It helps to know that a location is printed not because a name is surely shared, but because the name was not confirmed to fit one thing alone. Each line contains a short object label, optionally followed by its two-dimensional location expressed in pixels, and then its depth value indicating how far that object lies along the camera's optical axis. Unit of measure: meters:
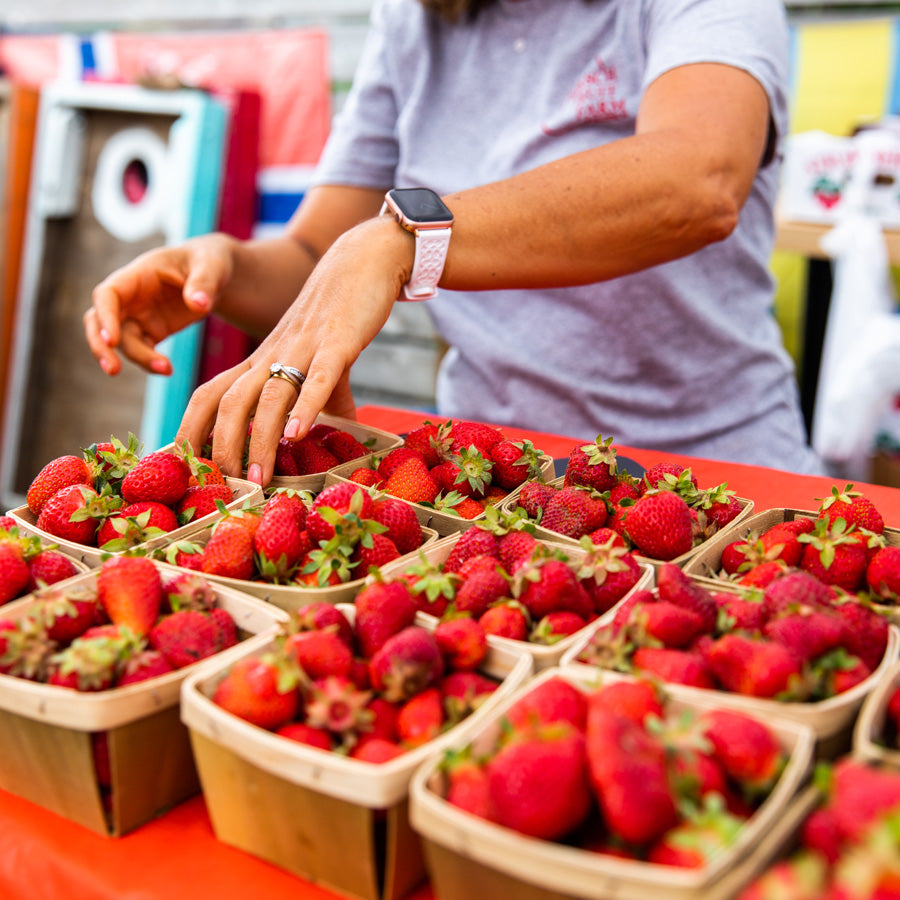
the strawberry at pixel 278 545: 0.99
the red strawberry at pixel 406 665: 0.74
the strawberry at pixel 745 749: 0.64
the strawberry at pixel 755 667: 0.73
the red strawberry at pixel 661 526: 1.05
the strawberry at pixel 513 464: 1.29
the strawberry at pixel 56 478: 1.17
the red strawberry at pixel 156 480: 1.13
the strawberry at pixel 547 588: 0.89
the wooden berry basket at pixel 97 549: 1.05
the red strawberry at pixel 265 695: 0.73
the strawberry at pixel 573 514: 1.10
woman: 1.45
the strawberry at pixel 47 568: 0.98
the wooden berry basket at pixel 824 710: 0.71
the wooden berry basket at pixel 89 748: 0.75
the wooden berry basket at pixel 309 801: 0.67
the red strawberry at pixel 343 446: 1.42
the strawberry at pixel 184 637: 0.83
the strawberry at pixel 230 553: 0.99
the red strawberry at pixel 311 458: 1.35
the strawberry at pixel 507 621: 0.86
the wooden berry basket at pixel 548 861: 0.56
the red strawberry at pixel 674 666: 0.76
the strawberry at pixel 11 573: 0.92
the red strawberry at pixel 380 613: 0.82
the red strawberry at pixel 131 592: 0.86
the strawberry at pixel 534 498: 1.16
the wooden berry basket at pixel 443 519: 1.17
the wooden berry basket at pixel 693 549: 1.05
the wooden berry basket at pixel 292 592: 0.94
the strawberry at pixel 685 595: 0.86
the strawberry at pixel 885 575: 0.97
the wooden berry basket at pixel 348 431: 1.30
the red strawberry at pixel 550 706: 0.69
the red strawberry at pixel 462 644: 0.81
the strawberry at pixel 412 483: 1.22
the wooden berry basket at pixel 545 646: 0.82
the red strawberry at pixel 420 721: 0.72
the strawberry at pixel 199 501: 1.16
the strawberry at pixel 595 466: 1.23
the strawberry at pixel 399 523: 1.07
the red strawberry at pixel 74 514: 1.09
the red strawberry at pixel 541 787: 0.60
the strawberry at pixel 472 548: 1.01
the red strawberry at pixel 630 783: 0.58
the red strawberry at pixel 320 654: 0.76
